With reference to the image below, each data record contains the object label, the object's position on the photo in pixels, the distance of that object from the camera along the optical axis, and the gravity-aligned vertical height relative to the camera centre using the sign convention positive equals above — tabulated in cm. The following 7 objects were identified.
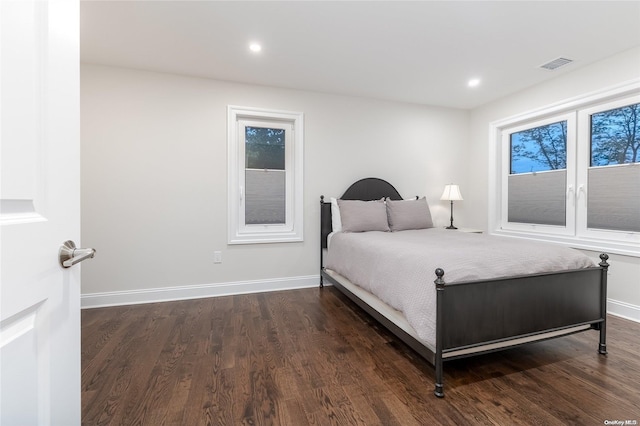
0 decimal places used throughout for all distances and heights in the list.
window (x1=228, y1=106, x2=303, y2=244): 354 +41
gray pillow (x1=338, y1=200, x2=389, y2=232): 339 -8
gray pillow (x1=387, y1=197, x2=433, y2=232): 358 -7
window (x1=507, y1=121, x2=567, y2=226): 348 +43
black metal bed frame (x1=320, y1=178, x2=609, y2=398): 173 -65
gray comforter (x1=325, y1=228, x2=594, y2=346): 179 -37
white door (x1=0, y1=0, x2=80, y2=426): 57 +0
